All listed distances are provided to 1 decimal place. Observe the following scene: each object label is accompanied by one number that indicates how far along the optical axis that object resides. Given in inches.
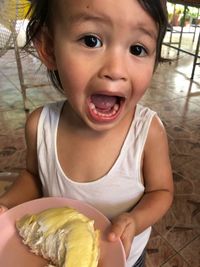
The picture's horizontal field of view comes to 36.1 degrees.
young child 18.6
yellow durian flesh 15.7
